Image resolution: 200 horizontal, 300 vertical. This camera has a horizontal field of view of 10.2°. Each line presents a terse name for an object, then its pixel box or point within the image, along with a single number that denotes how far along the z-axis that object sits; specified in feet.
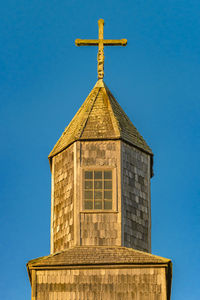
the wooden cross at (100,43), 160.25
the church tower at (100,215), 136.46
